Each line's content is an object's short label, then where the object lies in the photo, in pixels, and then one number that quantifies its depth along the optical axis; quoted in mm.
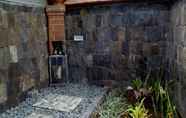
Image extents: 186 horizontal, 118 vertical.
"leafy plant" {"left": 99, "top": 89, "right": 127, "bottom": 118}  2048
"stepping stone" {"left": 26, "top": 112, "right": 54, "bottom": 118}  1831
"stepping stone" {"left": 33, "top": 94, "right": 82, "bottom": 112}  2029
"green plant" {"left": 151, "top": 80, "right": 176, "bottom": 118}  1871
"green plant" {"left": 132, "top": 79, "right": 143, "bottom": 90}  2439
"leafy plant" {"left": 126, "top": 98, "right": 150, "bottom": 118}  1868
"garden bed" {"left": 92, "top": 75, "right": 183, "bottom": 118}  1944
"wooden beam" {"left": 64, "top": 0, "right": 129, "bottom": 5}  2568
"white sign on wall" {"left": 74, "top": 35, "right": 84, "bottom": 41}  2783
